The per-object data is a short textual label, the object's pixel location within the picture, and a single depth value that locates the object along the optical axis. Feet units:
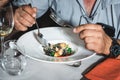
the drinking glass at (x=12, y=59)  3.28
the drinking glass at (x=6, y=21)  3.52
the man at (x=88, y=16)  3.57
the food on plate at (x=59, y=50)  3.68
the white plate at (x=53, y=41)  3.48
